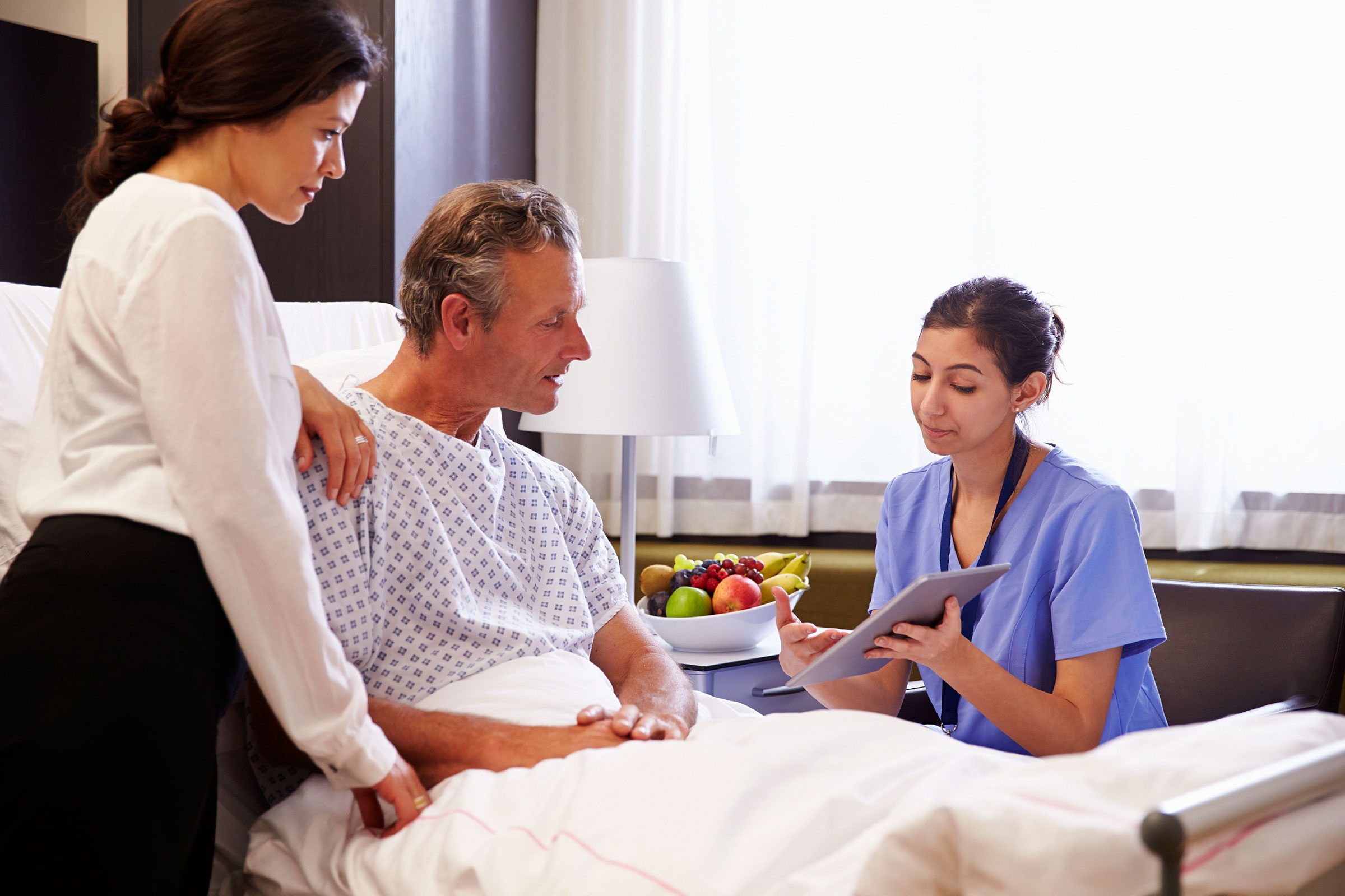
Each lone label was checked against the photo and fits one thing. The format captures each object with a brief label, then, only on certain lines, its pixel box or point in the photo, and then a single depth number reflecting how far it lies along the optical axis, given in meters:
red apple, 2.21
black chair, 2.08
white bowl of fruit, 2.19
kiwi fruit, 2.35
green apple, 2.20
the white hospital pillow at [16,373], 1.47
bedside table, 2.14
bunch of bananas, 2.31
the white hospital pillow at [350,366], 1.81
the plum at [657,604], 2.26
